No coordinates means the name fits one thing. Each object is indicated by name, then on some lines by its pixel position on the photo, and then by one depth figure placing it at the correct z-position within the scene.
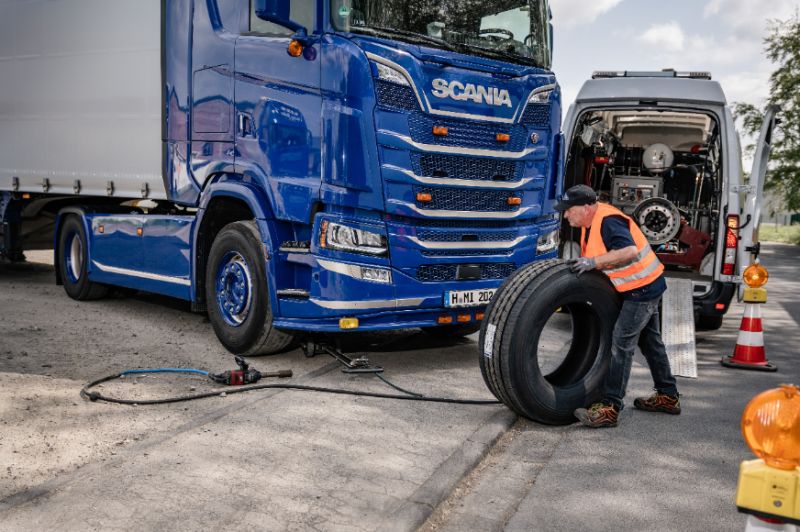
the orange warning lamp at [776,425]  2.04
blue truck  6.26
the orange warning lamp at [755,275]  7.57
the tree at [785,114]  34.56
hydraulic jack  6.59
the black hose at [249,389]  5.52
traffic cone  7.62
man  5.40
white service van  8.67
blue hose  6.26
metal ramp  7.24
